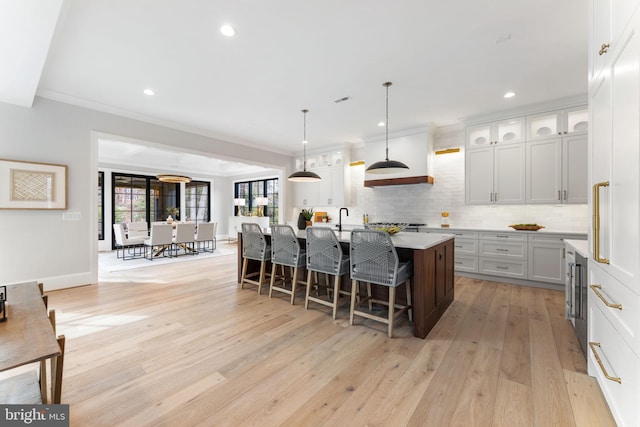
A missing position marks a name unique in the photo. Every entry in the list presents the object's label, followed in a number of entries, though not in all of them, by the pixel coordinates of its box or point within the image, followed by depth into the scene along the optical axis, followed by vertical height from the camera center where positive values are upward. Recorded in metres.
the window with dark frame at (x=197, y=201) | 9.78 +0.42
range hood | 5.11 +1.12
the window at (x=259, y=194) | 9.61 +0.69
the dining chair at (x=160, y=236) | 6.26 -0.55
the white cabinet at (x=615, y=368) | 1.21 -0.81
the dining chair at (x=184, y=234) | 6.72 -0.52
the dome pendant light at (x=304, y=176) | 4.41 +0.60
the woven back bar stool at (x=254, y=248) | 3.70 -0.49
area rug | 5.57 -1.08
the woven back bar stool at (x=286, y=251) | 3.31 -0.48
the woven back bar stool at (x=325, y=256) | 2.88 -0.47
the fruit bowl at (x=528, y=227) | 4.21 -0.23
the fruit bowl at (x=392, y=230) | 3.11 -0.20
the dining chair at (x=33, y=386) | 1.19 -1.09
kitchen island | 2.48 -0.61
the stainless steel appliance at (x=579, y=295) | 2.10 -0.68
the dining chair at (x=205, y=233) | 7.20 -0.54
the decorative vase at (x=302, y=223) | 4.13 -0.16
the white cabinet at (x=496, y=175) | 4.32 +0.61
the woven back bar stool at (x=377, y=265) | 2.46 -0.50
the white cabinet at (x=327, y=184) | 6.49 +0.72
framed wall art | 3.49 +0.38
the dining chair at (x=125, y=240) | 6.53 -0.65
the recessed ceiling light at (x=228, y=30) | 2.40 +1.63
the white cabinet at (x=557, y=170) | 3.87 +0.62
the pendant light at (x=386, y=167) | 3.51 +0.60
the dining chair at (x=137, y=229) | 7.24 -0.44
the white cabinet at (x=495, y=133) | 4.36 +1.33
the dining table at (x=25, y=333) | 1.00 -0.52
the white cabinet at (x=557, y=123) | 3.93 +1.34
